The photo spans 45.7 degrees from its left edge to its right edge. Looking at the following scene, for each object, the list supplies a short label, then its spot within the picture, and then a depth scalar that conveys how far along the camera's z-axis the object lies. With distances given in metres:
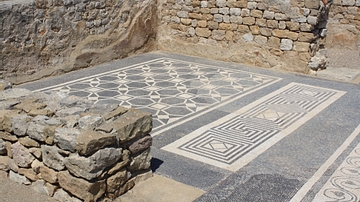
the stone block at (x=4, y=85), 4.01
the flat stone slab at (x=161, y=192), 3.06
